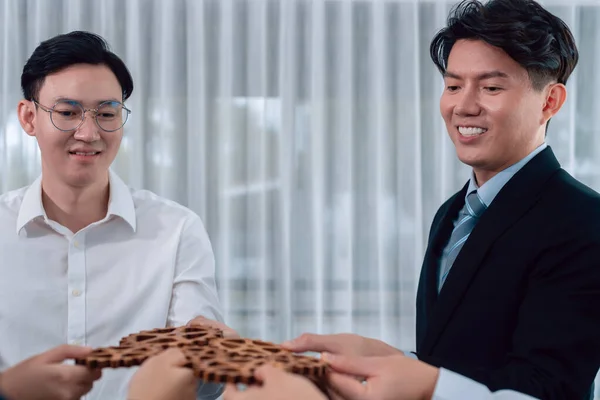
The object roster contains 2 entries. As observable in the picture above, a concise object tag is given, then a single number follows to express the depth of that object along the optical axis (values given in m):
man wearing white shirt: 1.80
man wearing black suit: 1.27
